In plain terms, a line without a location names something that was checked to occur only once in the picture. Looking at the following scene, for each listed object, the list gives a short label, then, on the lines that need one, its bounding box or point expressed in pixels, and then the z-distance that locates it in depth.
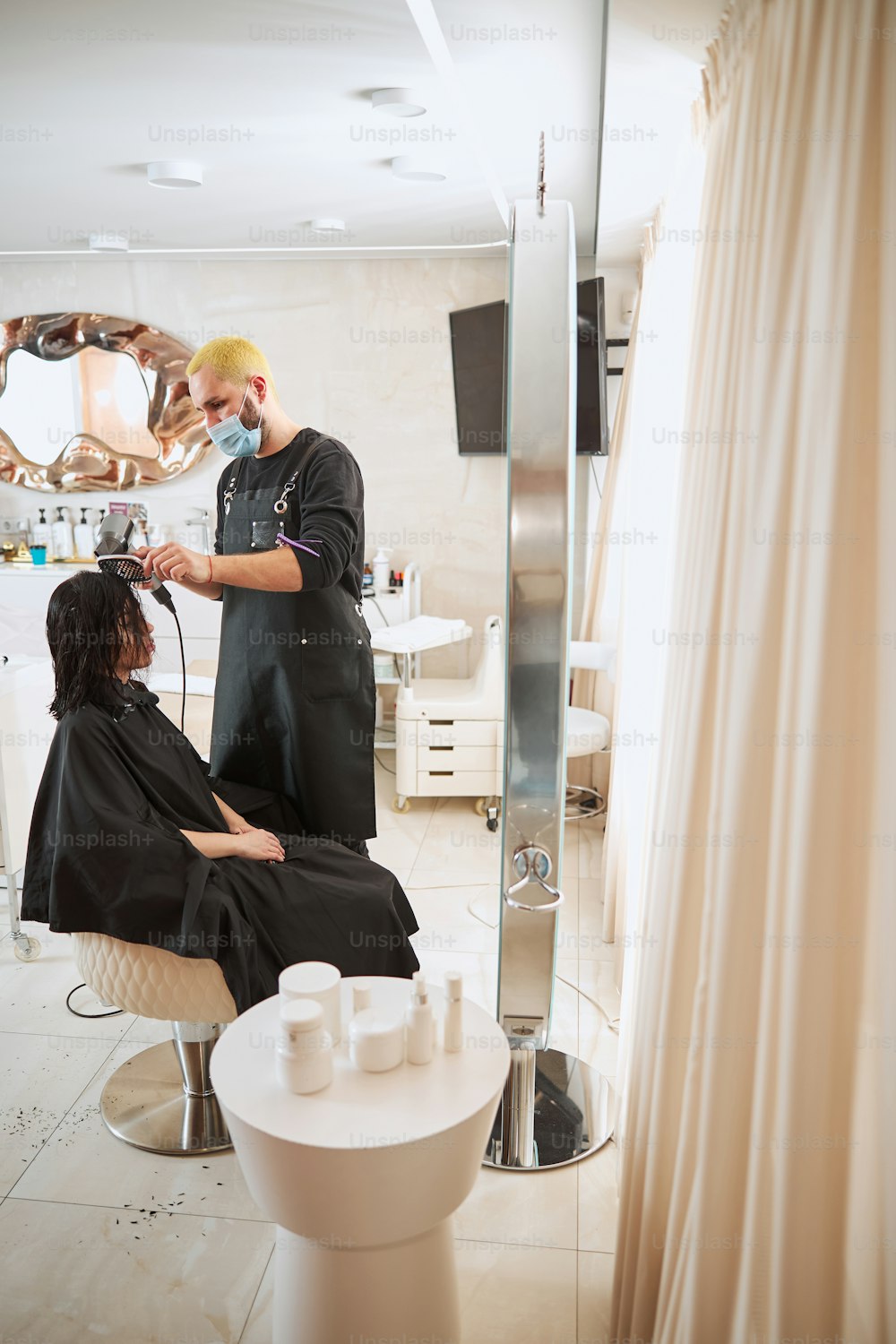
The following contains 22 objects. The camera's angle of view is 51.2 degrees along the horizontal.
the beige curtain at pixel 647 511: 1.84
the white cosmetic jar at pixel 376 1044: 1.33
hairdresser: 2.00
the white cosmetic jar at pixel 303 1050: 1.27
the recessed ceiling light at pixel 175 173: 2.87
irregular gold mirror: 4.43
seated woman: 1.64
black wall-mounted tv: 4.02
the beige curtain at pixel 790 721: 0.94
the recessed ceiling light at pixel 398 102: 2.34
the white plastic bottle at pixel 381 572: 4.33
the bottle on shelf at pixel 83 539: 4.59
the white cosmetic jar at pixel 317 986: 1.37
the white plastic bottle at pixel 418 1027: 1.35
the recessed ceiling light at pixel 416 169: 2.82
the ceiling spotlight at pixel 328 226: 3.68
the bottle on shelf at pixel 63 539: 4.57
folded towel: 3.69
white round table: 1.19
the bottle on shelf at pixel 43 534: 4.61
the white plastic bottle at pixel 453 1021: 1.39
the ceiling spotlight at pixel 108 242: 3.90
